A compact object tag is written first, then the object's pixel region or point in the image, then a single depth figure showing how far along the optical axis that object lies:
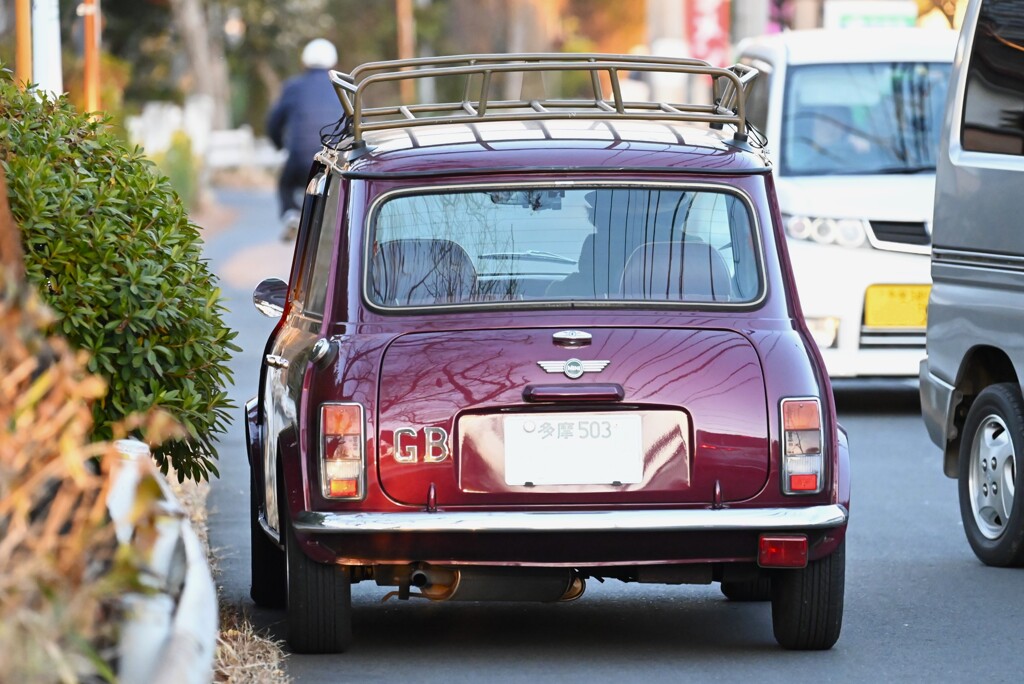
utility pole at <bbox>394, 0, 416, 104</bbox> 133.62
